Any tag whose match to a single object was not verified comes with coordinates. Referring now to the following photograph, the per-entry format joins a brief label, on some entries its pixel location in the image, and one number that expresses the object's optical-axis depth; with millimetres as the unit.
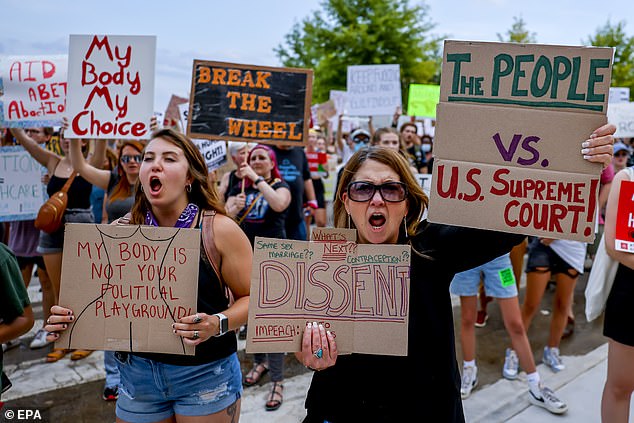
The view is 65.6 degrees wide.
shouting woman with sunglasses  1620
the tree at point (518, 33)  24478
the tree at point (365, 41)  23078
